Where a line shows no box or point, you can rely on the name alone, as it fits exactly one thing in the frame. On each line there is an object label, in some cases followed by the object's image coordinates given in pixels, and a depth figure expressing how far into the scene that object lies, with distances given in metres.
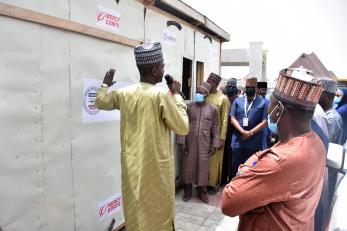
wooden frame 2.13
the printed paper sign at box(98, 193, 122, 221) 3.27
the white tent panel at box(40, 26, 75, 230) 2.49
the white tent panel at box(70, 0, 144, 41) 2.79
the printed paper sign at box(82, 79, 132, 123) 2.95
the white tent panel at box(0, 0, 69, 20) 2.23
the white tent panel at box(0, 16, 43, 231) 2.15
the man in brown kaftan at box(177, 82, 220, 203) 4.87
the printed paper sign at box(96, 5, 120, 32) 3.07
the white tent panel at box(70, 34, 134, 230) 2.84
